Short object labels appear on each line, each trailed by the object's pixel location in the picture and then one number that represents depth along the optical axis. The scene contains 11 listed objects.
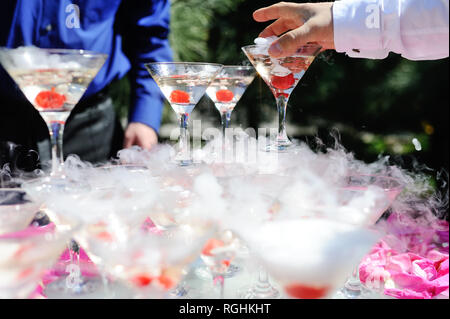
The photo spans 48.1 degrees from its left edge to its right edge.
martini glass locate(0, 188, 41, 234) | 0.84
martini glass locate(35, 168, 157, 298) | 0.79
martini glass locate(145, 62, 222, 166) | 1.19
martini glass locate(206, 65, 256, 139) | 1.41
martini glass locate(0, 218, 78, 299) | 0.72
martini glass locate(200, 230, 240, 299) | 0.84
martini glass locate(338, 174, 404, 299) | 0.87
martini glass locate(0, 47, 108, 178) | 0.92
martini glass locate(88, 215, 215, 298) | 0.75
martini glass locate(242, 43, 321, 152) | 1.21
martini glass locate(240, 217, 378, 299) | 0.73
